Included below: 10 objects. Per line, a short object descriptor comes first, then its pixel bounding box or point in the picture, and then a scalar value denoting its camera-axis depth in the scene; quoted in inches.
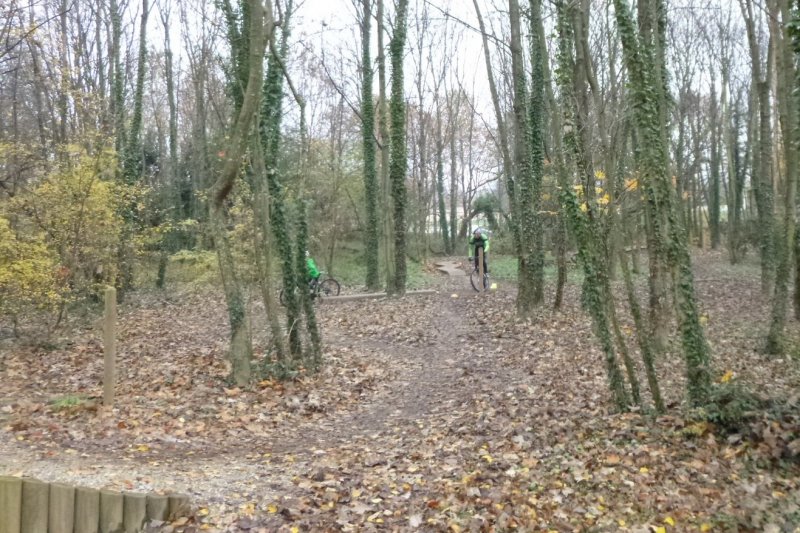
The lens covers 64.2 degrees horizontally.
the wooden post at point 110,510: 207.2
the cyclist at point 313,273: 666.0
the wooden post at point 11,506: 201.0
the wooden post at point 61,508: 206.1
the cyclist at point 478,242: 700.0
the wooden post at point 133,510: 206.8
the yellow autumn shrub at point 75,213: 521.3
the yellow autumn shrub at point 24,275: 462.6
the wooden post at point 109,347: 320.5
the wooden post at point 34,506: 203.6
